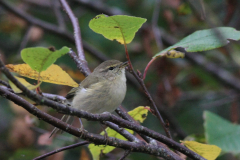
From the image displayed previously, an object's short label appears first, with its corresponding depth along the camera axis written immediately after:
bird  5.66
